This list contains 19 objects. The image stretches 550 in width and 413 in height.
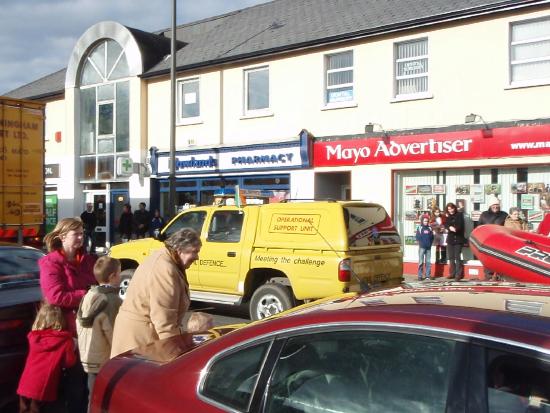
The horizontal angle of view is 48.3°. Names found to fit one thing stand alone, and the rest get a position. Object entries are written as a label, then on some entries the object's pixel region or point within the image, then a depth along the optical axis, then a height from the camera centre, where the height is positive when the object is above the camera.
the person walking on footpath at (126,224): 19.69 -0.78
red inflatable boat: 5.64 -0.50
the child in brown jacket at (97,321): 4.35 -0.86
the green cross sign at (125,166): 20.92 +1.16
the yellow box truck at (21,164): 11.96 +0.71
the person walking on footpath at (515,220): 11.60 -0.38
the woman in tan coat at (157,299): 3.98 -0.65
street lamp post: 16.47 +2.25
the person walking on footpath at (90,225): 20.62 -0.85
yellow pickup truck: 8.48 -0.76
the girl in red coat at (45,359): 4.33 -1.14
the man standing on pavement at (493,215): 13.16 -0.32
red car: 2.00 -0.61
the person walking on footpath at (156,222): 18.58 -0.67
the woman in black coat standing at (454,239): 13.80 -0.87
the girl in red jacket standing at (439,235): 14.61 -0.83
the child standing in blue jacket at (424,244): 14.30 -1.01
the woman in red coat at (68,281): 4.48 -0.61
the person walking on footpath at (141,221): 19.14 -0.66
